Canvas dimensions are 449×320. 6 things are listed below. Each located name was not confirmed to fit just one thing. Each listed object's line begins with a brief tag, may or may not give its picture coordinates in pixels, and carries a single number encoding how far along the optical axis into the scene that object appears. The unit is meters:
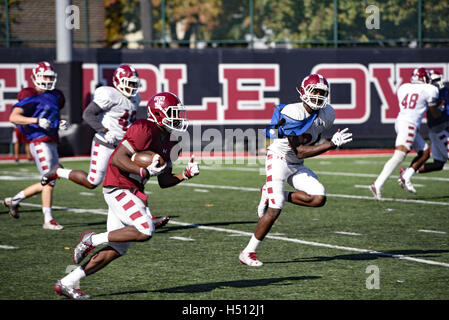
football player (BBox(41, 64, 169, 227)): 19.52
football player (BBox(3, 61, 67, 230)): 20.30
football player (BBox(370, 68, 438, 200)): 24.73
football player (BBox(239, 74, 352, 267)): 15.40
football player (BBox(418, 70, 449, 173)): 25.67
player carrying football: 12.48
